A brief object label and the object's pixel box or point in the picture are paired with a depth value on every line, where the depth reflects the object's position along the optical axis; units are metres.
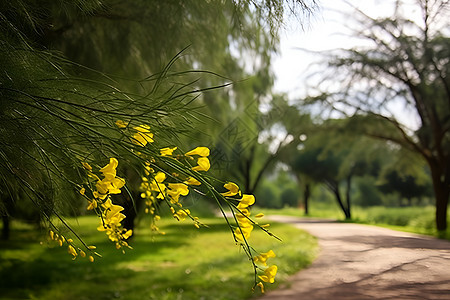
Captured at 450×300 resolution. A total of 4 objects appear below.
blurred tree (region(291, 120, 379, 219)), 11.95
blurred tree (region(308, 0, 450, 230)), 7.12
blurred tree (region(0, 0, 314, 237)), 1.29
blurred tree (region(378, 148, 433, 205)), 10.78
